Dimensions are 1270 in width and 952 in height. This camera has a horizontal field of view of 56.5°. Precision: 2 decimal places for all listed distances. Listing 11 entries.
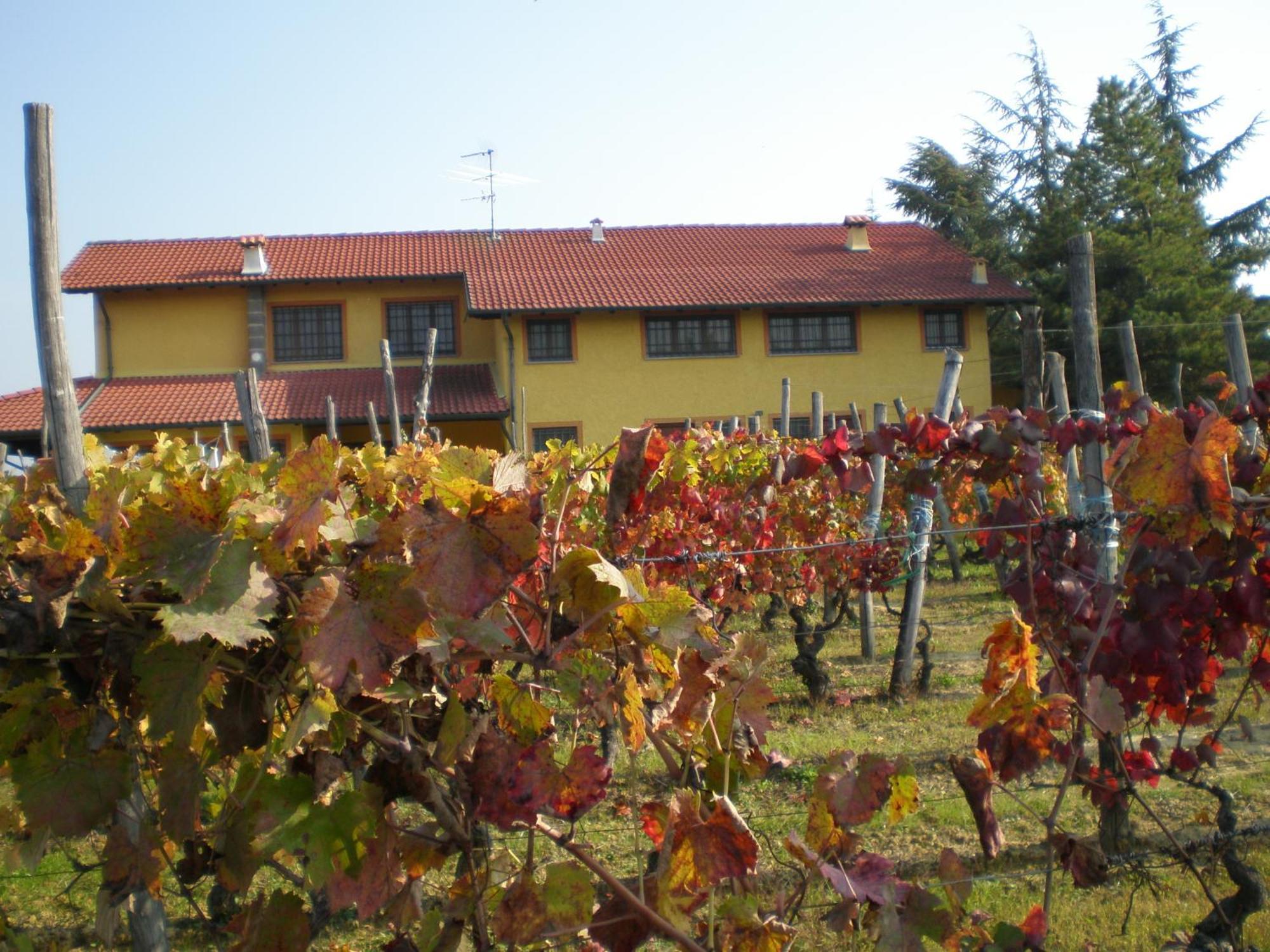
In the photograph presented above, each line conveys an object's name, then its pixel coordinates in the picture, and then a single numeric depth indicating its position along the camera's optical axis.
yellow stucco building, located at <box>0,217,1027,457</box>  23.36
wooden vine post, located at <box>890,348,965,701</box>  6.80
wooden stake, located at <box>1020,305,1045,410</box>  8.73
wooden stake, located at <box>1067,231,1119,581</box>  3.91
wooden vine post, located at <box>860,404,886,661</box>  7.41
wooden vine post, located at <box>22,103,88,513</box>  1.95
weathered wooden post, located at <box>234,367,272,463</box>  7.03
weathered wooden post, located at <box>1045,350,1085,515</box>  4.73
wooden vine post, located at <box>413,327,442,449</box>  9.21
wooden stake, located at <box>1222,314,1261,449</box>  6.97
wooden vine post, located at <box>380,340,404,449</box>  9.99
